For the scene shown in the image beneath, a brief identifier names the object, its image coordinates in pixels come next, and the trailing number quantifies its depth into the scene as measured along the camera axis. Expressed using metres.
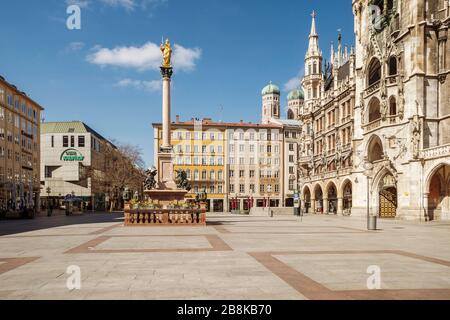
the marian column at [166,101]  34.62
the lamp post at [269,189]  90.90
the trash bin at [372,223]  27.08
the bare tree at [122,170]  80.40
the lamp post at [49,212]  54.52
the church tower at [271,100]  184.62
